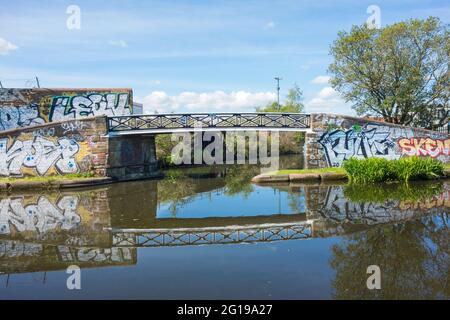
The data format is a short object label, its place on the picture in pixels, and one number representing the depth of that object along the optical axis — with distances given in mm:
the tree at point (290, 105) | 44725
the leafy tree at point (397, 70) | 22130
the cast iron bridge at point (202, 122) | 19359
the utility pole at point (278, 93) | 47062
